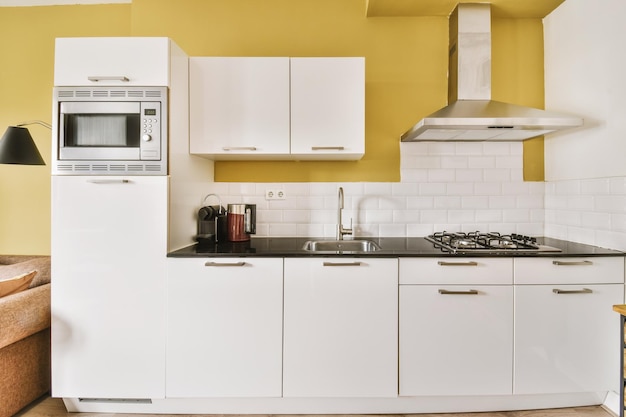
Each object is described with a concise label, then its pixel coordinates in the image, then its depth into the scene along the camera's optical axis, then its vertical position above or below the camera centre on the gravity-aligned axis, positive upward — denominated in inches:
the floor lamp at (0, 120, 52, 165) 90.8 +14.8
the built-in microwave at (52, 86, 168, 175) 79.8 +16.9
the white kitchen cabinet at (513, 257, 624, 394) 79.1 -23.6
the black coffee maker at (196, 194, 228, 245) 94.7 -5.2
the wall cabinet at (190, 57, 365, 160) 91.2 +26.4
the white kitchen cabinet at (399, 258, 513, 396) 78.9 -25.1
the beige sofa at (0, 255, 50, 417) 75.0 -31.9
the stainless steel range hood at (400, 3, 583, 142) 87.9 +32.1
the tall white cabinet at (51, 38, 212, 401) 79.5 -18.1
